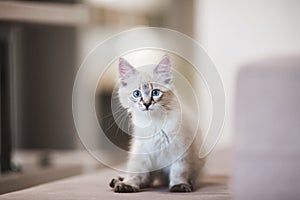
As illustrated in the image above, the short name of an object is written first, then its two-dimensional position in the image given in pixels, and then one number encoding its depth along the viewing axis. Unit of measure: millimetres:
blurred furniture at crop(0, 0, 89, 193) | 3119
